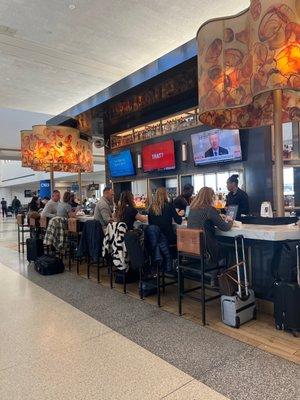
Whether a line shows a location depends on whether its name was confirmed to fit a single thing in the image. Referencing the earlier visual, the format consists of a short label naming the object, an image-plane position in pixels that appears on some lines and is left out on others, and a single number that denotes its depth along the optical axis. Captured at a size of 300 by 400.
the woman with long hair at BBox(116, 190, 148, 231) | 4.32
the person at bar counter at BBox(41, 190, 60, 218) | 6.74
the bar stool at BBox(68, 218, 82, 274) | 5.48
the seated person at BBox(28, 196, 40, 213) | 8.93
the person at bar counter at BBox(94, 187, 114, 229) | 5.14
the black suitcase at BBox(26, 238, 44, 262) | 6.42
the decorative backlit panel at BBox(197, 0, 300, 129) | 2.68
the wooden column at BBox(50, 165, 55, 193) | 8.69
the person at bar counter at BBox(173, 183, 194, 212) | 5.41
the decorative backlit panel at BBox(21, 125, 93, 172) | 7.66
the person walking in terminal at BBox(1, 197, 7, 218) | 25.92
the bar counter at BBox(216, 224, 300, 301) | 2.82
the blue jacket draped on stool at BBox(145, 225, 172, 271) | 3.70
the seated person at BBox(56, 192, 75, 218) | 6.19
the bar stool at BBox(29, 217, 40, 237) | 7.02
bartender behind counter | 4.81
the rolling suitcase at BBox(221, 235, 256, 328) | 3.09
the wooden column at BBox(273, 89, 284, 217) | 3.40
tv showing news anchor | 5.13
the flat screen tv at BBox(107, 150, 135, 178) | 7.82
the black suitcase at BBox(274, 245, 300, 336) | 2.80
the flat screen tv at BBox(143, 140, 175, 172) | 6.59
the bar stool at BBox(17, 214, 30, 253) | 7.95
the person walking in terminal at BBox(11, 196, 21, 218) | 24.01
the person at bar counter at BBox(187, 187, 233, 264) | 3.16
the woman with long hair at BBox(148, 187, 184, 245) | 3.92
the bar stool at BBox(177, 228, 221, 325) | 3.13
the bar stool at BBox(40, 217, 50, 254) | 6.46
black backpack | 5.56
